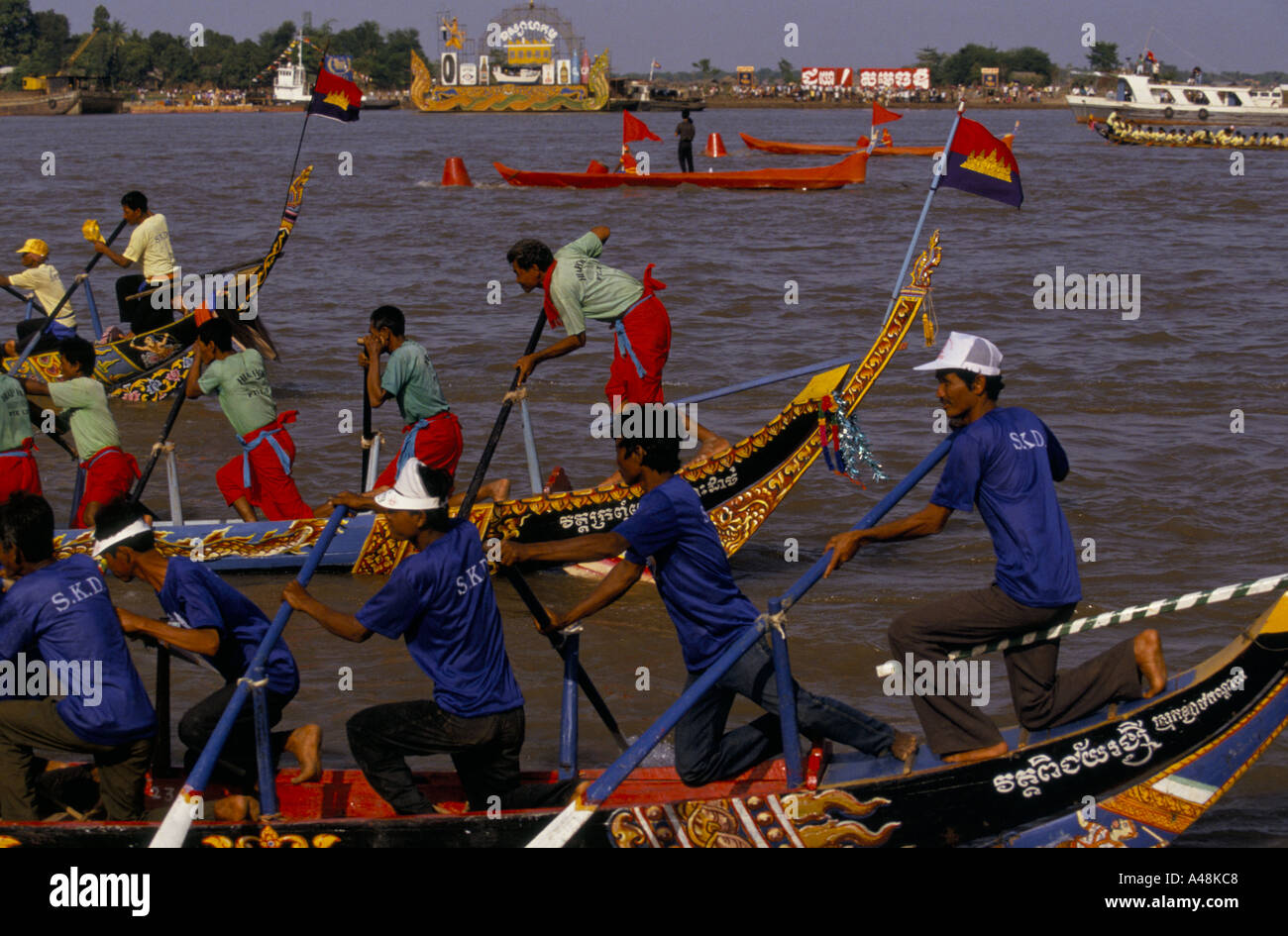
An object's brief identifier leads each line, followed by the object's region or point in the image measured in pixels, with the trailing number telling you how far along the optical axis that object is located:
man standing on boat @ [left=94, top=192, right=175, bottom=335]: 12.55
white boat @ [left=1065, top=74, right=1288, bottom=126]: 59.88
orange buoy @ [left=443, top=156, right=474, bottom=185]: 37.84
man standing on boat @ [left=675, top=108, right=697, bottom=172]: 34.84
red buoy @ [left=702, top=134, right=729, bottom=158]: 43.33
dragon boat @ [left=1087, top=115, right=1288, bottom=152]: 51.28
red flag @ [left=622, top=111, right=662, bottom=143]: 28.61
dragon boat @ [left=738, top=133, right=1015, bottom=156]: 46.84
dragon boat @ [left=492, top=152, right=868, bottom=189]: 34.16
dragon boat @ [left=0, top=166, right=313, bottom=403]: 13.37
